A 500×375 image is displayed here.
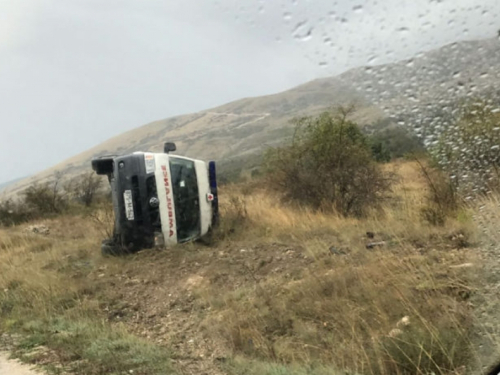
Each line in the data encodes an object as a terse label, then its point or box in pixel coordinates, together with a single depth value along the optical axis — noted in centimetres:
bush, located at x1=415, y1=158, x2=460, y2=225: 859
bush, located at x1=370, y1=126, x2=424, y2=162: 824
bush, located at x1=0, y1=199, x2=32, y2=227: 2928
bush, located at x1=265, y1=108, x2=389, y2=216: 1362
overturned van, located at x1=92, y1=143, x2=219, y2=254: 1135
